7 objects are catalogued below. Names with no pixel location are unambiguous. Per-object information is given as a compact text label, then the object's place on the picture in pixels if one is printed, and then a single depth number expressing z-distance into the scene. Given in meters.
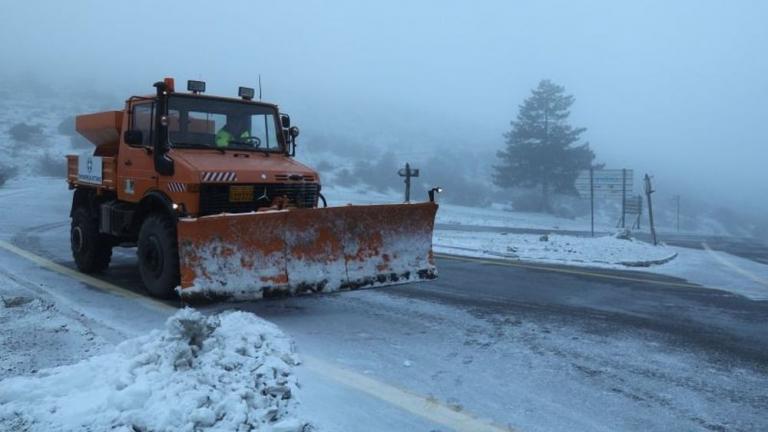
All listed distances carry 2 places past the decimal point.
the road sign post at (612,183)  28.89
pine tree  48.38
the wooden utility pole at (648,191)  18.24
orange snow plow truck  6.29
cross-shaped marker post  15.51
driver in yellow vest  7.74
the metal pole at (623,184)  27.28
